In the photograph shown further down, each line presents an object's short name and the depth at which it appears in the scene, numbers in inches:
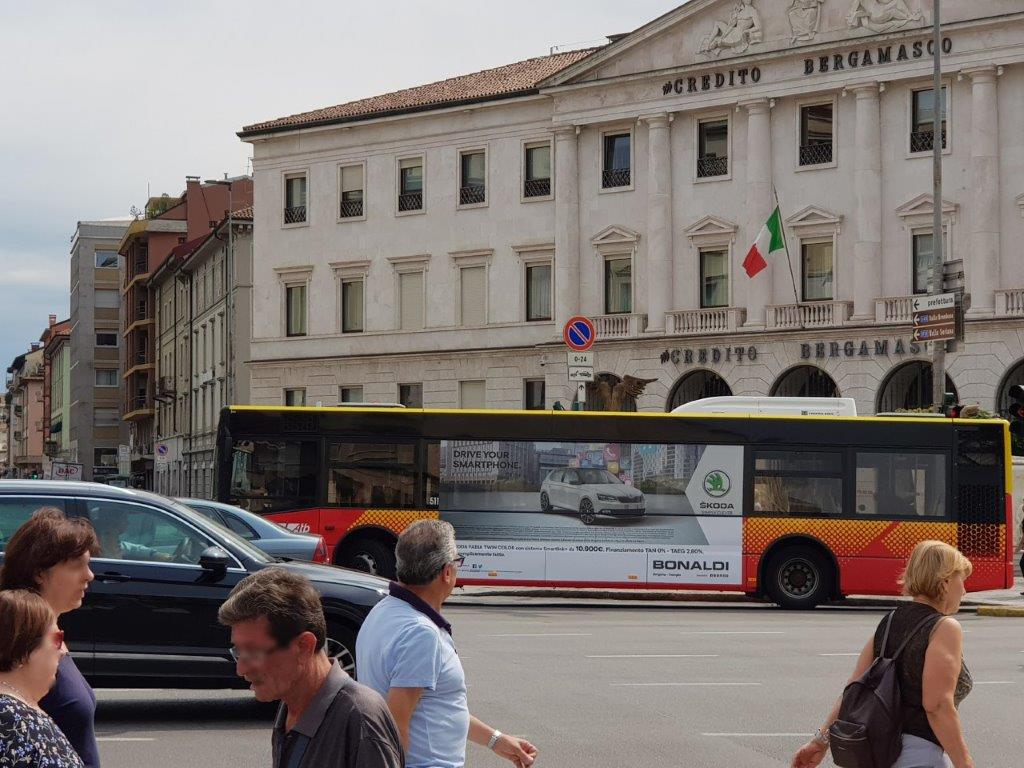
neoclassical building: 1839.3
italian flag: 1800.0
